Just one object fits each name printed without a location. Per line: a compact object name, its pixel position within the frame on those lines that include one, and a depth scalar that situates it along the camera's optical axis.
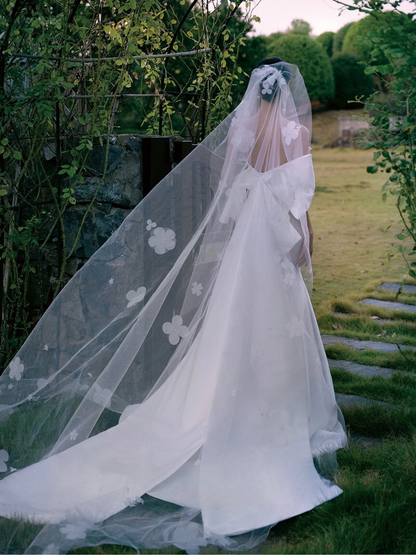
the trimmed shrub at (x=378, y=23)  2.28
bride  2.50
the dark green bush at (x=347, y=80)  27.02
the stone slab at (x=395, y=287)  6.21
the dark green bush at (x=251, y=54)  15.08
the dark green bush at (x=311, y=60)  23.25
